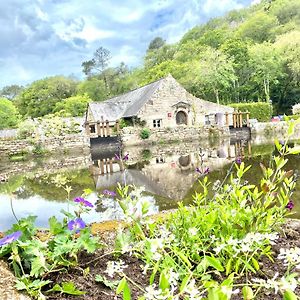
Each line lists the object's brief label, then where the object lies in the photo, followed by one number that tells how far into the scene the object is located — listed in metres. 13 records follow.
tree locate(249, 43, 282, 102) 40.53
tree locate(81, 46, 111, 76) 63.75
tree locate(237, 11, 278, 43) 57.57
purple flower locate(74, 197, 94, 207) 2.50
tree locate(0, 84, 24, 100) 71.00
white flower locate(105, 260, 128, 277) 1.53
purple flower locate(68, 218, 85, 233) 2.34
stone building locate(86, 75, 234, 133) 31.53
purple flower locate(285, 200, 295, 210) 2.55
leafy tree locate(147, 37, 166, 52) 83.88
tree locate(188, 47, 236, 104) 42.19
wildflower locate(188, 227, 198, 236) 2.23
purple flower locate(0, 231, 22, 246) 1.91
